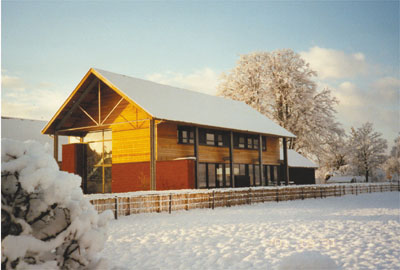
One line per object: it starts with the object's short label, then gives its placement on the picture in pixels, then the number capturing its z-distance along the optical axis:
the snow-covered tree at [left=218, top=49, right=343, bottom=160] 46.03
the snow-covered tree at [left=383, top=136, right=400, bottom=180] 70.88
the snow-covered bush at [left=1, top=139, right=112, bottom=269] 3.49
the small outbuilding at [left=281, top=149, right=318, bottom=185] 40.21
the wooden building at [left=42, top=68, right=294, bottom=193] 23.56
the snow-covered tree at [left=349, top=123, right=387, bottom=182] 64.88
